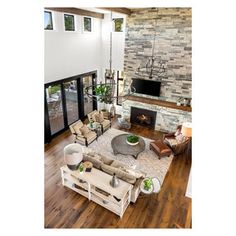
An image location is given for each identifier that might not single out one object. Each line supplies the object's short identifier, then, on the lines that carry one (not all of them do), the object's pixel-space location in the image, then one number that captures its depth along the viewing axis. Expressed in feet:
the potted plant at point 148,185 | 16.92
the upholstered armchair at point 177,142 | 23.62
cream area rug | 21.34
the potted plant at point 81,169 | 17.16
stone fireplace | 27.81
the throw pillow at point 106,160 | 19.80
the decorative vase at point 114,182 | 15.72
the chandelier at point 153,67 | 27.68
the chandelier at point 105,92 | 15.90
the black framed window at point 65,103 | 25.80
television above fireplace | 28.91
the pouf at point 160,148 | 23.06
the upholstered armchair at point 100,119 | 28.79
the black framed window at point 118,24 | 29.55
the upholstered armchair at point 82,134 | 25.13
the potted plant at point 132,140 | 23.41
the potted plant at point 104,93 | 15.90
